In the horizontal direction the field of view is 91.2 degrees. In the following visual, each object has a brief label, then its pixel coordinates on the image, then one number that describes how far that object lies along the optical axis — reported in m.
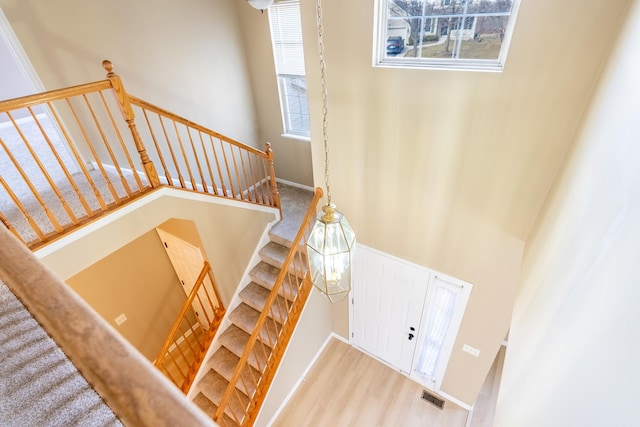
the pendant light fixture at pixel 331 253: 1.84
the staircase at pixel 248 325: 3.78
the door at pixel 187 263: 4.28
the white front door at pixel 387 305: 3.51
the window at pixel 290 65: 4.21
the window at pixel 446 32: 2.07
